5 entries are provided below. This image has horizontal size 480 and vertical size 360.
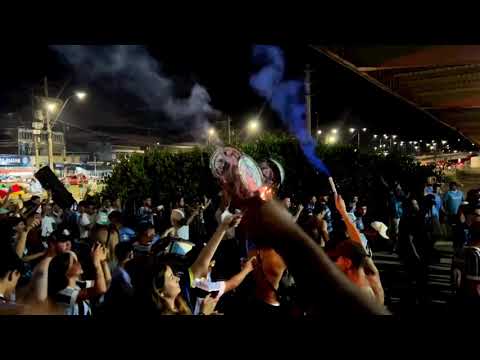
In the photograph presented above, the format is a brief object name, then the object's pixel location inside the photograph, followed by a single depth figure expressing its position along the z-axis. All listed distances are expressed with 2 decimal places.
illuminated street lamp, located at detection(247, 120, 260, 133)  21.12
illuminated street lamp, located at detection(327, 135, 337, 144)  15.99
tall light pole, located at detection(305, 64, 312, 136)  13.21
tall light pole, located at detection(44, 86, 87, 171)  14.07
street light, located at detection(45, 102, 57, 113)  14.30
